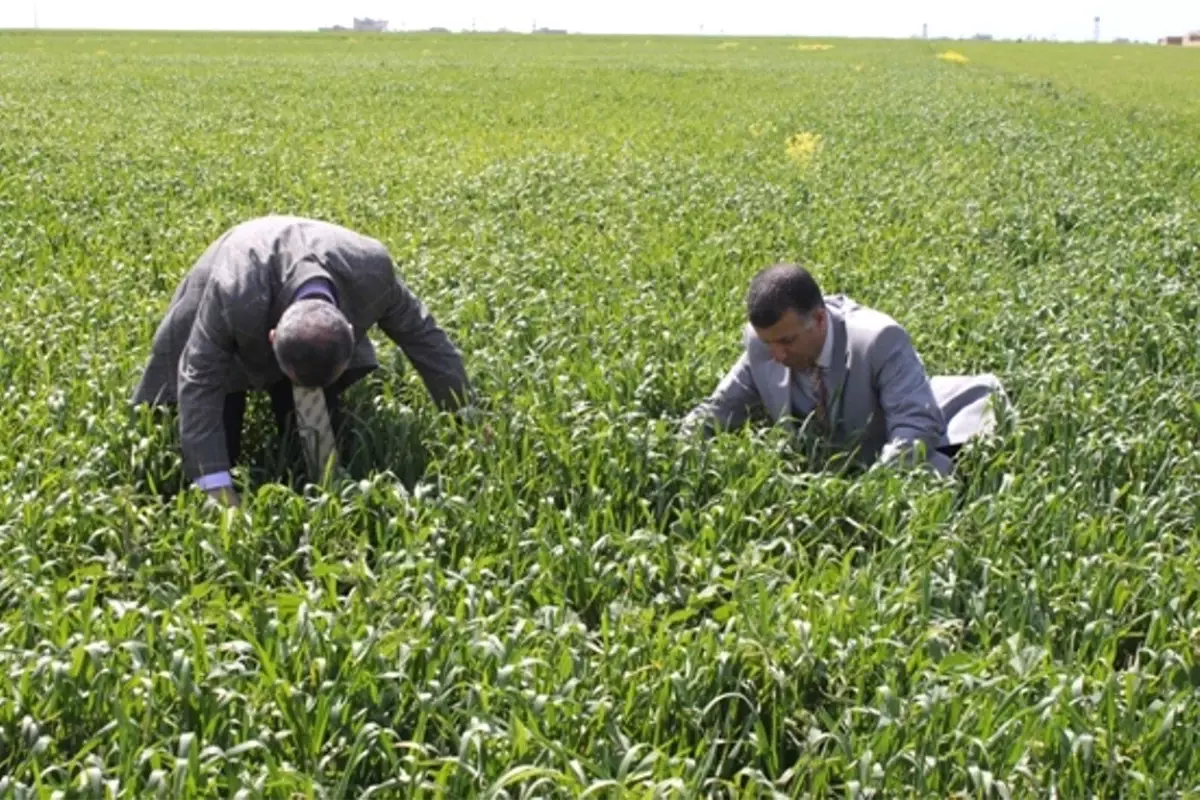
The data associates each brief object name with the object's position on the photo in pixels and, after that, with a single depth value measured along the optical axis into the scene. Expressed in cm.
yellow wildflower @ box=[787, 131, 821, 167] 1607
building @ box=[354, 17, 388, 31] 18175
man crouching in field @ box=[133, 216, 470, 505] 441
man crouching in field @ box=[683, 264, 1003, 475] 493
